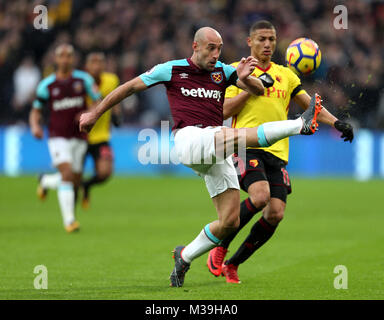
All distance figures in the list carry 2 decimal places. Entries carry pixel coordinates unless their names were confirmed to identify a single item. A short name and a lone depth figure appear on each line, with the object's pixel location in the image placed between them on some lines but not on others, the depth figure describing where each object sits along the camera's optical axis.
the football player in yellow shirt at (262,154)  15.28
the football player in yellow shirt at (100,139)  28.84
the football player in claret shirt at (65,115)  23.98
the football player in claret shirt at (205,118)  13.48
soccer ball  15.94
